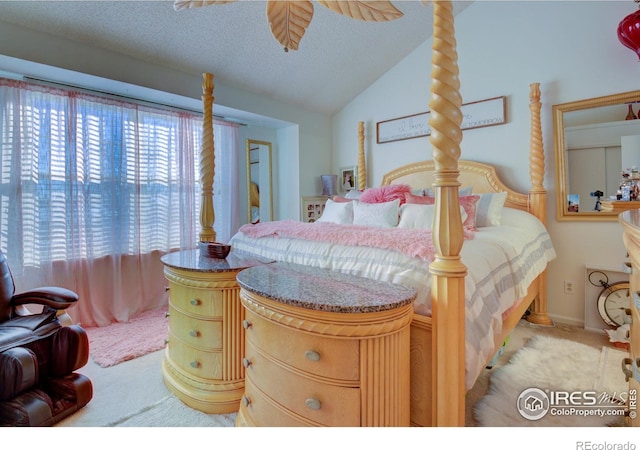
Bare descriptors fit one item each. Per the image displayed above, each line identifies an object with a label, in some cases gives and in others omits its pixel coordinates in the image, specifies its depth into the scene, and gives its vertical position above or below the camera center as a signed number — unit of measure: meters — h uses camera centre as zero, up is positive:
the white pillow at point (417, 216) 2.24 +0.06
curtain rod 2.50 +1.19
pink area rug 2.21 -0.87
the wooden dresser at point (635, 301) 0.84 -0.23
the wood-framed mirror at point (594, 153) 2.45 +0.56
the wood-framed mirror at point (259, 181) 3.91 +0.56
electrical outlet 2.73 -0.55
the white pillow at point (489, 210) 2.55 +0.11
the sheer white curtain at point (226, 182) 3.63 +0.51
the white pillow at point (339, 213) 2.79 +0.11
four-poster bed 1.08 -0.15
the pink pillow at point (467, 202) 2.28 +0.18
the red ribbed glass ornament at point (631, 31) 2.19 +1.34
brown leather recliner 1.39 -0.62
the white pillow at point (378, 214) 2.52 +0.09
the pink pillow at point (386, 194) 2.97 +0.30
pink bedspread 1.38 -0.05
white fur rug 1.49 -0.88
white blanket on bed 1.23 -0.20
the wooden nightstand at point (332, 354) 1.02 -0.43
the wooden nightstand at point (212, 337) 1.61 -0.57
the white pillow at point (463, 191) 2.91 +0.31
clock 2.44 -0.63
